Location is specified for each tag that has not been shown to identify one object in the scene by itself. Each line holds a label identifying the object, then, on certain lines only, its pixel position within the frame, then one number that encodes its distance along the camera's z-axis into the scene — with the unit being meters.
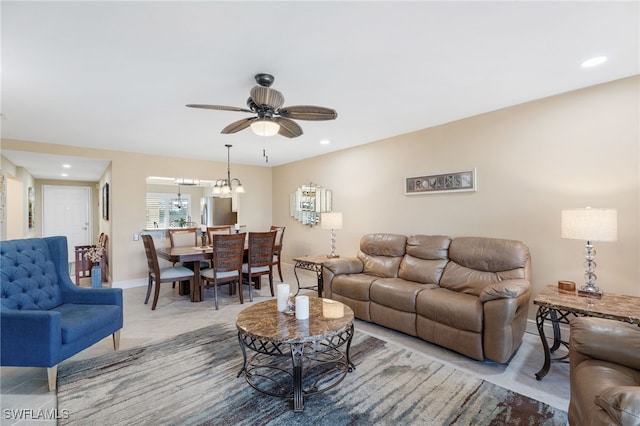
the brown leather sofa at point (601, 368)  1.04
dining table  4.02
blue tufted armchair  2.02
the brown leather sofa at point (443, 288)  2.37
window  6.52
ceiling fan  2.19
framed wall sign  3.50
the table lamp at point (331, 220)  4.41
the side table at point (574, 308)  1.97
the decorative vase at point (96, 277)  3.82
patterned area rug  1.80
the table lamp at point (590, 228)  2.22
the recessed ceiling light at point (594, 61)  2.18
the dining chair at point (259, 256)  4.37
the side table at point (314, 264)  4.02
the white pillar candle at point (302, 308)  2.19
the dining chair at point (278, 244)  5.17
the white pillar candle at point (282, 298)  2.37
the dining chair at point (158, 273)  3.91
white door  7.68
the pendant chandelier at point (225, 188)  5.02
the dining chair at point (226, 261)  3.95
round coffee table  1.90
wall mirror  5.45
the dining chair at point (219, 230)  5.56
